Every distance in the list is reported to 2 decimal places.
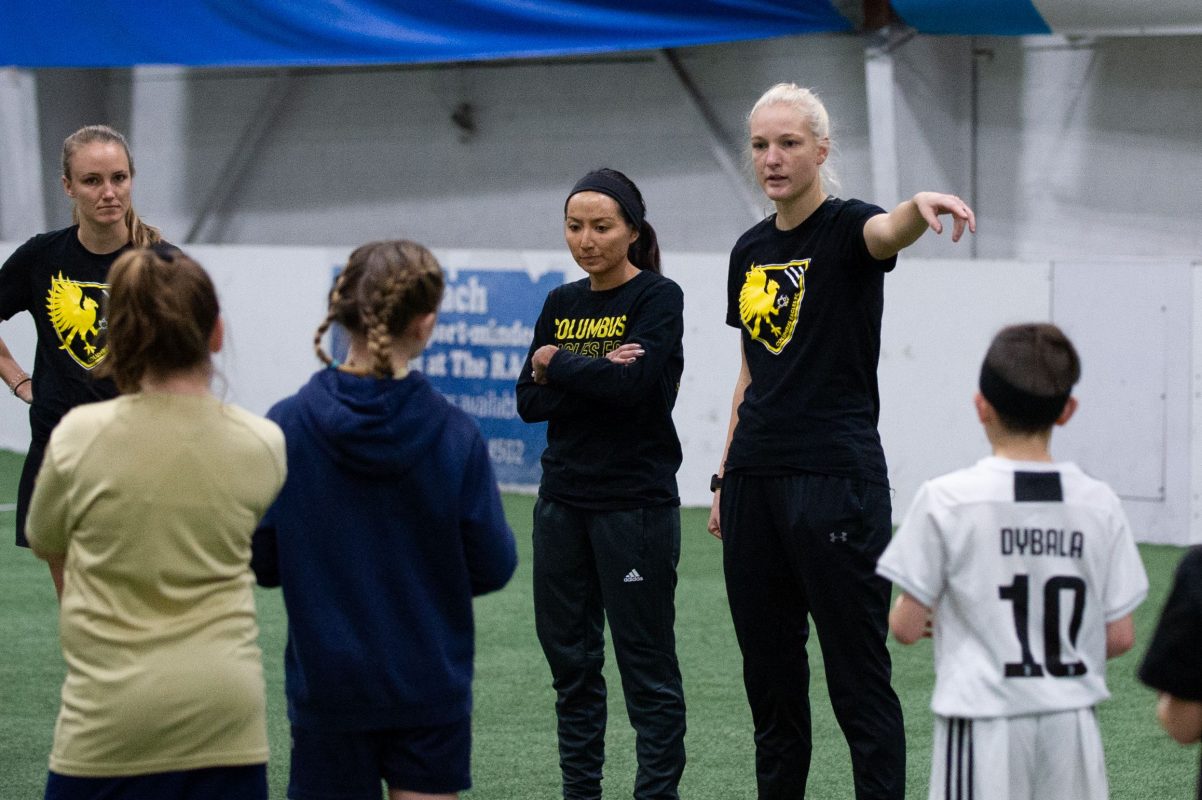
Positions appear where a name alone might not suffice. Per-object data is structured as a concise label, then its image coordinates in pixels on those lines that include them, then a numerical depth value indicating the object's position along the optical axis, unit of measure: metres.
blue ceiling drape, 17.31
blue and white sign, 17.40
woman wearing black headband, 6.61
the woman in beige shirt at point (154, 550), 4.31
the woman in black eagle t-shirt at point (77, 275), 7.14
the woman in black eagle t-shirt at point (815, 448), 6.04
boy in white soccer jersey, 4.54
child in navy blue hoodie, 4.72
